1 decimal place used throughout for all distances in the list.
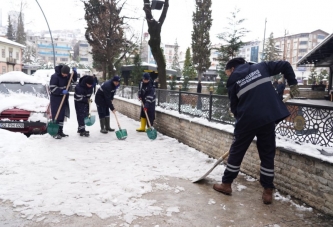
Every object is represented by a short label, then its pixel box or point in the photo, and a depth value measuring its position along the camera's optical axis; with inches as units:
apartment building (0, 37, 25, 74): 1819.6
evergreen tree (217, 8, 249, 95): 529.2
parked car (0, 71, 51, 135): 275.4
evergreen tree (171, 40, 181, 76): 2529.5
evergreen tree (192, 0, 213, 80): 1518.2
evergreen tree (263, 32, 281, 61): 2079.2
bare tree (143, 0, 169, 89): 495.2
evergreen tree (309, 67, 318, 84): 1372.2
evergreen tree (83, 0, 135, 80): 887.7
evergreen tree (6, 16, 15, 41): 2753.0
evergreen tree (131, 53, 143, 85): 795.4
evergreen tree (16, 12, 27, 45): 2699.3
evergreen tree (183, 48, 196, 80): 776.9
